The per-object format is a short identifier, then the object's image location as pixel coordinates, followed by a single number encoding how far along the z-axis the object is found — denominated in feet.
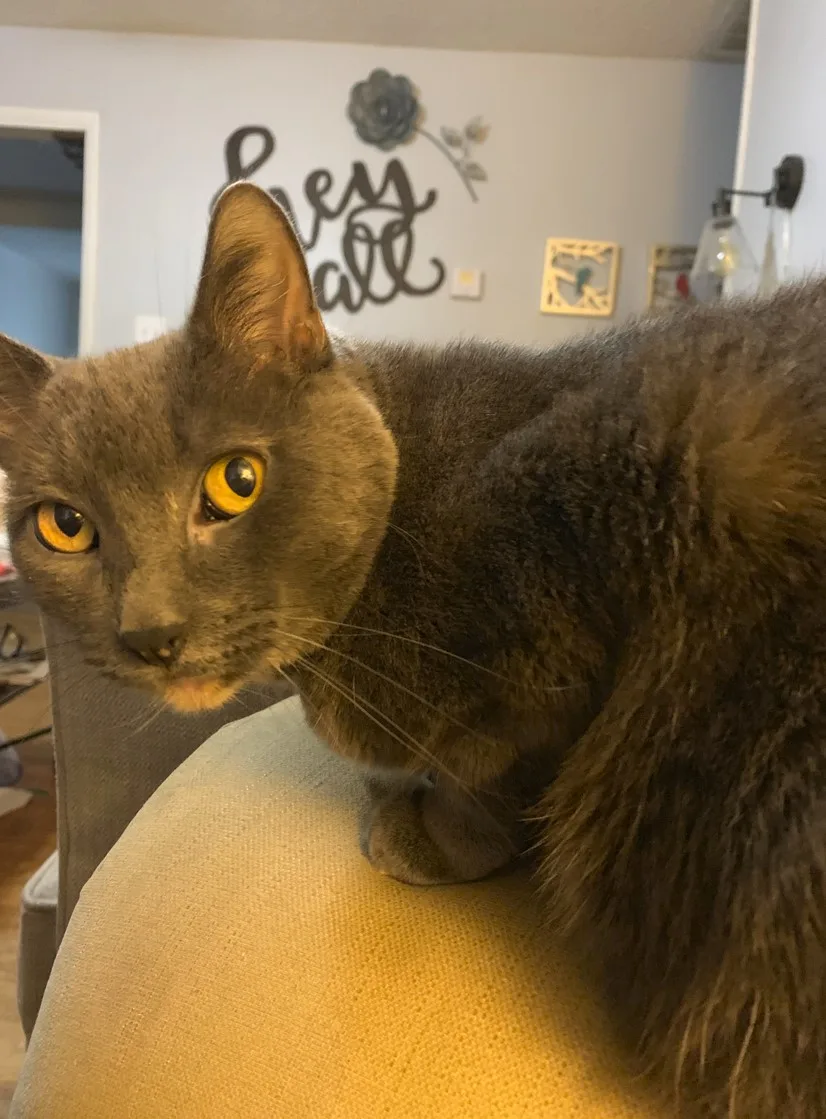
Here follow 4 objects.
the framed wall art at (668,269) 10.09
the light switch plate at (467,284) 10.37
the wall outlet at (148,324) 10.62
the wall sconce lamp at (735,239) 6.33
